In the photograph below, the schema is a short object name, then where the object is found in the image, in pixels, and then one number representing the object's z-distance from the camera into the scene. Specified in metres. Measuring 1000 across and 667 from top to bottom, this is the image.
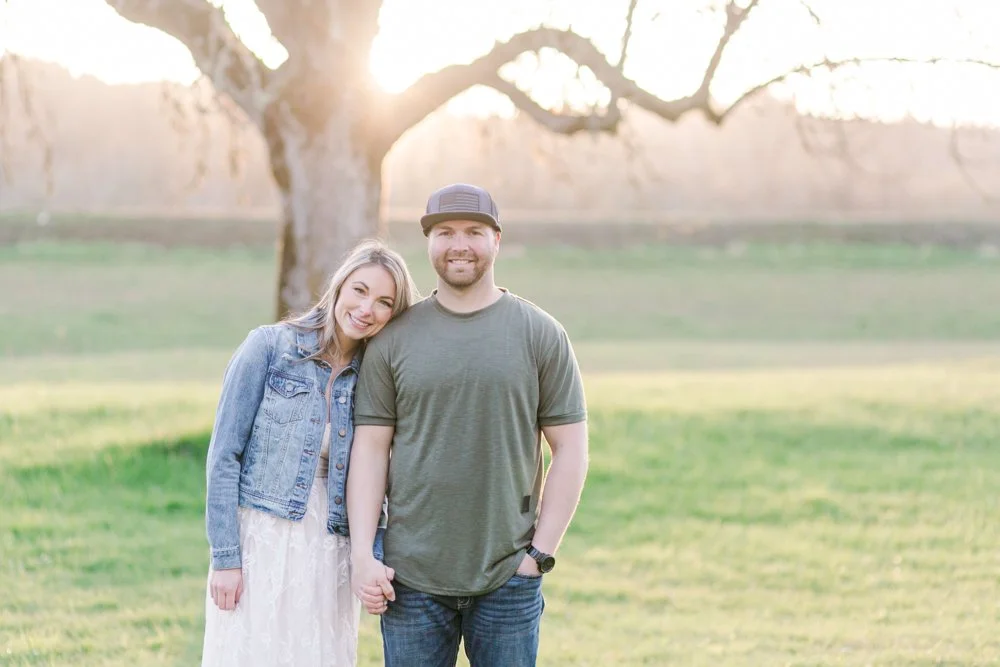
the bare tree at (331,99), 8.12
